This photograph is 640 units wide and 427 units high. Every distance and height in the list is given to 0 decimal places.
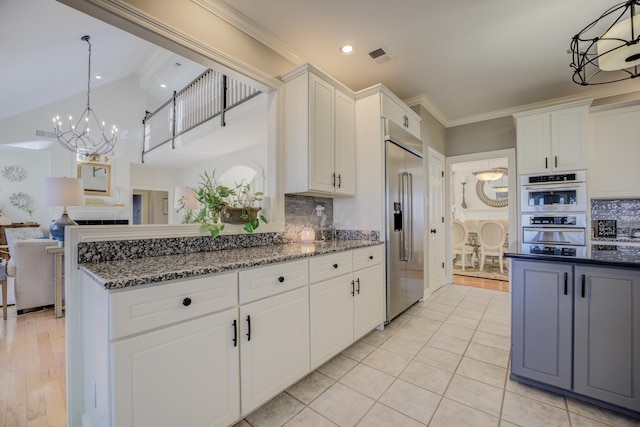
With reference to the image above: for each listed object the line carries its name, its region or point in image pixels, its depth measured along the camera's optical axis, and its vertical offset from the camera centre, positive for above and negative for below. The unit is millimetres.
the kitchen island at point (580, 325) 1438 -671
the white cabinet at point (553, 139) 3129 +934
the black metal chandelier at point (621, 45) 1471 +1012
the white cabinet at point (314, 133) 2254 +729
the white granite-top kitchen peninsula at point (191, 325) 997 -538
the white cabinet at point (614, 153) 3023 +718
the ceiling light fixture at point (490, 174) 6184 +929
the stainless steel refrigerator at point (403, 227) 2684 -147
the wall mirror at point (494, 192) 6904 +586
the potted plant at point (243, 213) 1974 +5
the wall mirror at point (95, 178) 5309 +745
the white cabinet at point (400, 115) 2752 +1142
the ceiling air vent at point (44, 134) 5141 +1586
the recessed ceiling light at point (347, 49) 2506 +1601
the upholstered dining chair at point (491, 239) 5141 -512
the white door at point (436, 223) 3896 -157
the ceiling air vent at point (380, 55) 2590 +1606
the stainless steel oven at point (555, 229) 3133 -194
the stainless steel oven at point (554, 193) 3131 +260
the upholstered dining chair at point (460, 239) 5298 -519
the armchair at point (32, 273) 3031 -704
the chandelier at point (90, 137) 5031 +1532
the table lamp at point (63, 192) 2832 +239
